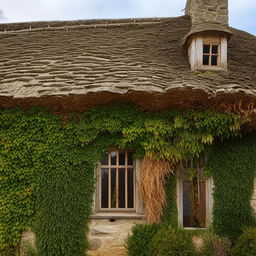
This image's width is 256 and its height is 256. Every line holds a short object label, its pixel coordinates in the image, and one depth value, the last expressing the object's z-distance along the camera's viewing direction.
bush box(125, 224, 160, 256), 6.95
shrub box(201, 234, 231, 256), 6.92
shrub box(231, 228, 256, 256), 6.25
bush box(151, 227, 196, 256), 6.27
